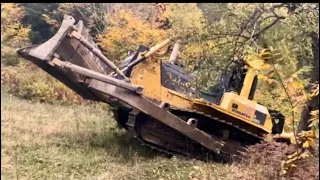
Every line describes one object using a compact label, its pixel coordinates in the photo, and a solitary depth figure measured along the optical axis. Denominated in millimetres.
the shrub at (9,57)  18200
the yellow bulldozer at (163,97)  6720
